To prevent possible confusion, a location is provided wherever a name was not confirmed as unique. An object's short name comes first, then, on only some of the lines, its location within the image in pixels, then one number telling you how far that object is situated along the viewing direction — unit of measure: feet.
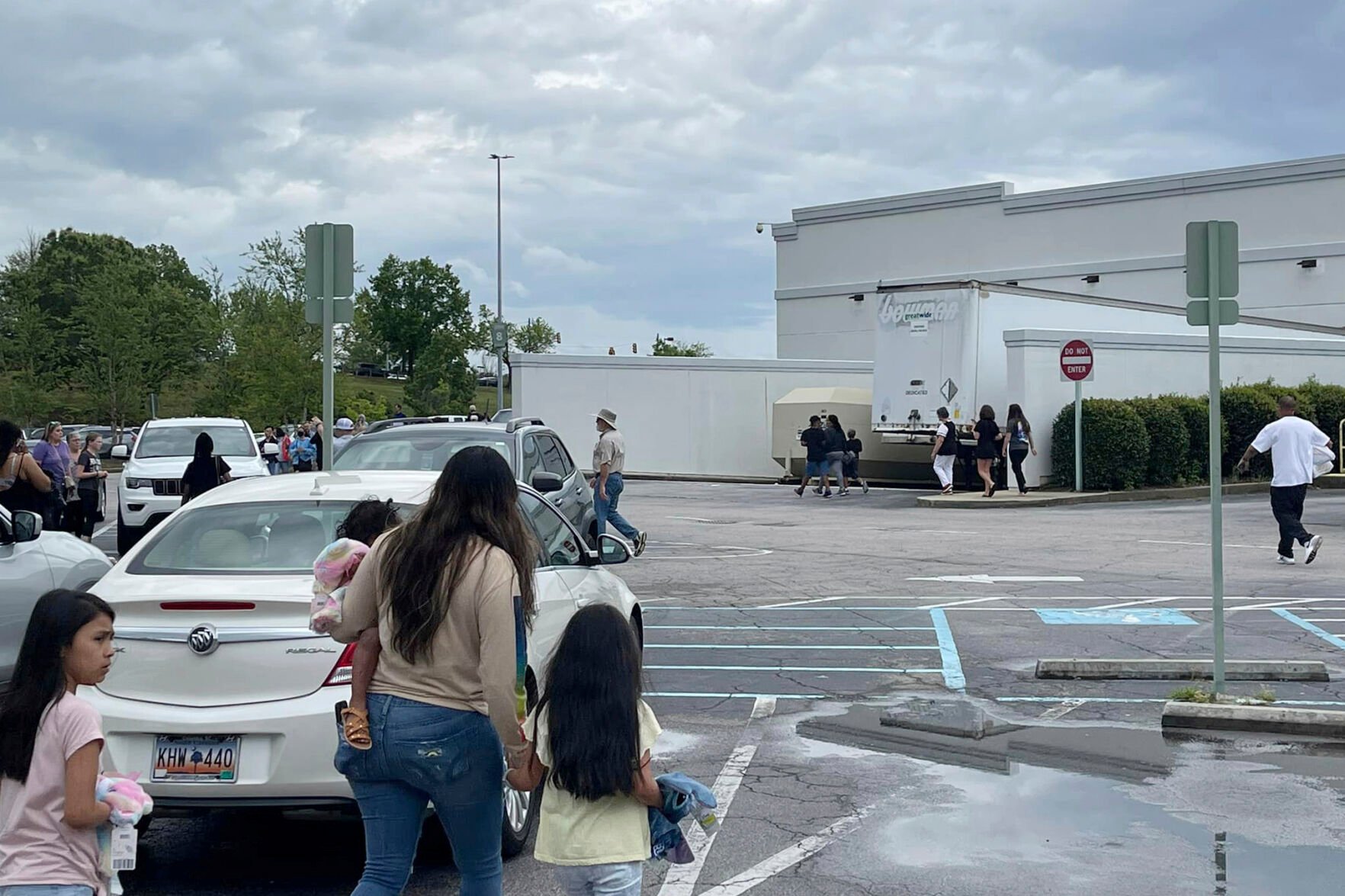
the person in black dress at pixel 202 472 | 56.65
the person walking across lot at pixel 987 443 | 90.43
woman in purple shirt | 60.75
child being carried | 14.49
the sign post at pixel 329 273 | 35.65
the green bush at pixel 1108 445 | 92.79
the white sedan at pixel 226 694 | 18.47
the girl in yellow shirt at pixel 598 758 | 13.16
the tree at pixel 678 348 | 321.32
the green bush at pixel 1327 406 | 107.96
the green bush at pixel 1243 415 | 101.65
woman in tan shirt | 14.39
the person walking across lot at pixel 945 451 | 93.71
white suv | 67.31
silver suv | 44.37
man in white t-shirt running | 55.01
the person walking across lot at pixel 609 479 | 59.82
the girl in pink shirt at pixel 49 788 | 12.13
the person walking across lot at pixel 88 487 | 66.85
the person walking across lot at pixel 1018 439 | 92.17
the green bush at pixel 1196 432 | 98.37
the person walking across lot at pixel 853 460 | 103.74
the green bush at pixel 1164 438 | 95.76
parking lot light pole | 198.39
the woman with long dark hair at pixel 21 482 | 41.86
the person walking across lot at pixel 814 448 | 98.84
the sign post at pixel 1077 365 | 89.71
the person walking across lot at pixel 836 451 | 100.17
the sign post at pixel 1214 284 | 29.96
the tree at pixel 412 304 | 375.45
